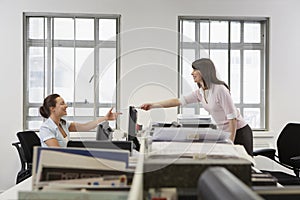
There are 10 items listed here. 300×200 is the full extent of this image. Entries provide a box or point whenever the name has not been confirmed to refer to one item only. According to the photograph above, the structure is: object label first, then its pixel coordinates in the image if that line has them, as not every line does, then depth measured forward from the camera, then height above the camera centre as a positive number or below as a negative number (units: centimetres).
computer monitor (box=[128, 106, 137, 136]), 262 -20
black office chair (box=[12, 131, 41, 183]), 383 -57
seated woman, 291 -24
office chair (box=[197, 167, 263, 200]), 67 -17
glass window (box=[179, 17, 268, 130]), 489 +51
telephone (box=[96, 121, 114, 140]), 240 -26
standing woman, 295 -5
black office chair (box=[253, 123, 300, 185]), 376 -54
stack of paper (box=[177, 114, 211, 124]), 342 -24
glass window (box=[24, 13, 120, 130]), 474 +40
